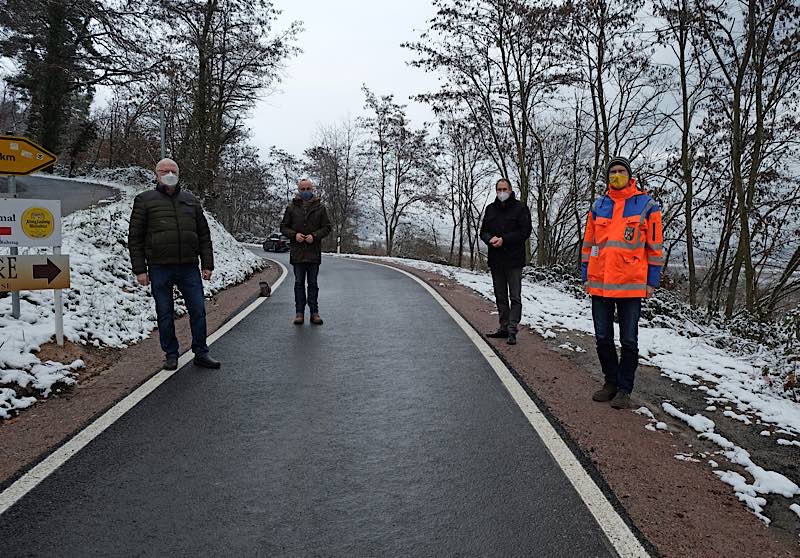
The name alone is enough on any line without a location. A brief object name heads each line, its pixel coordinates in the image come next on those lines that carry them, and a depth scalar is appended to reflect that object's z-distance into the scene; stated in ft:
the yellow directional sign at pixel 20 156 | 19.01
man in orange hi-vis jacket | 15.42
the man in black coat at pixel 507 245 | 24.04
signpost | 18.51
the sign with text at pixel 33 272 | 18.47
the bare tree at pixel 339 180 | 161.27
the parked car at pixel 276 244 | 130.00
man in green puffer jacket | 18.95
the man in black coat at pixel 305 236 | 27.30
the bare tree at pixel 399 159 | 138.21
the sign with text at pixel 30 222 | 18.47
